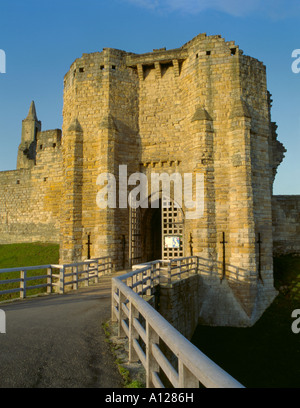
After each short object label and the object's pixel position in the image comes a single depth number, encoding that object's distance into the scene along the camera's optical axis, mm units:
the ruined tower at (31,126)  38344
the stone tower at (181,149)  13609
